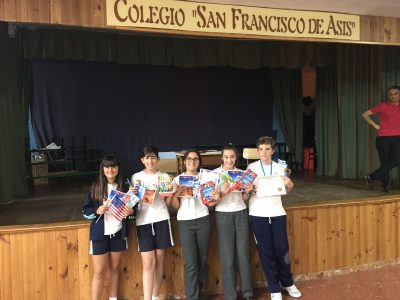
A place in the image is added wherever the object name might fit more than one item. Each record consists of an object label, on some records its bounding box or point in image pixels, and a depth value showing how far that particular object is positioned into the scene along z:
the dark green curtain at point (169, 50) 5.52
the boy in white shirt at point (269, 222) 2.78
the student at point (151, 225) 2.59
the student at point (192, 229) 2.66
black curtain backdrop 6.76
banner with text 2.85
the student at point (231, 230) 2.73
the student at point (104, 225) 2.50
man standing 4.18
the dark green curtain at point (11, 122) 4.61
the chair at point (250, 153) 5.06
